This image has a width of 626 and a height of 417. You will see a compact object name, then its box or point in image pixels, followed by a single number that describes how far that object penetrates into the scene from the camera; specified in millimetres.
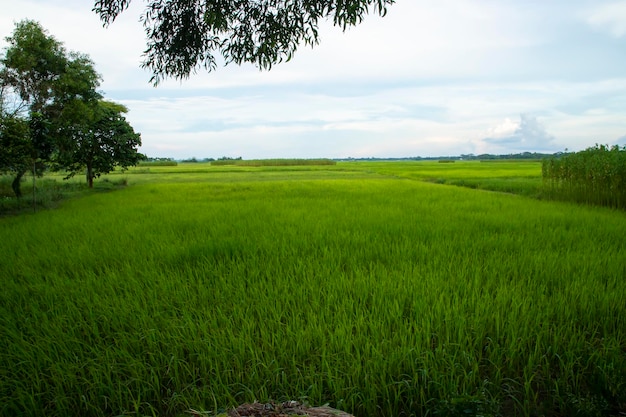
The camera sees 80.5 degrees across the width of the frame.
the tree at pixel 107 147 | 20109
